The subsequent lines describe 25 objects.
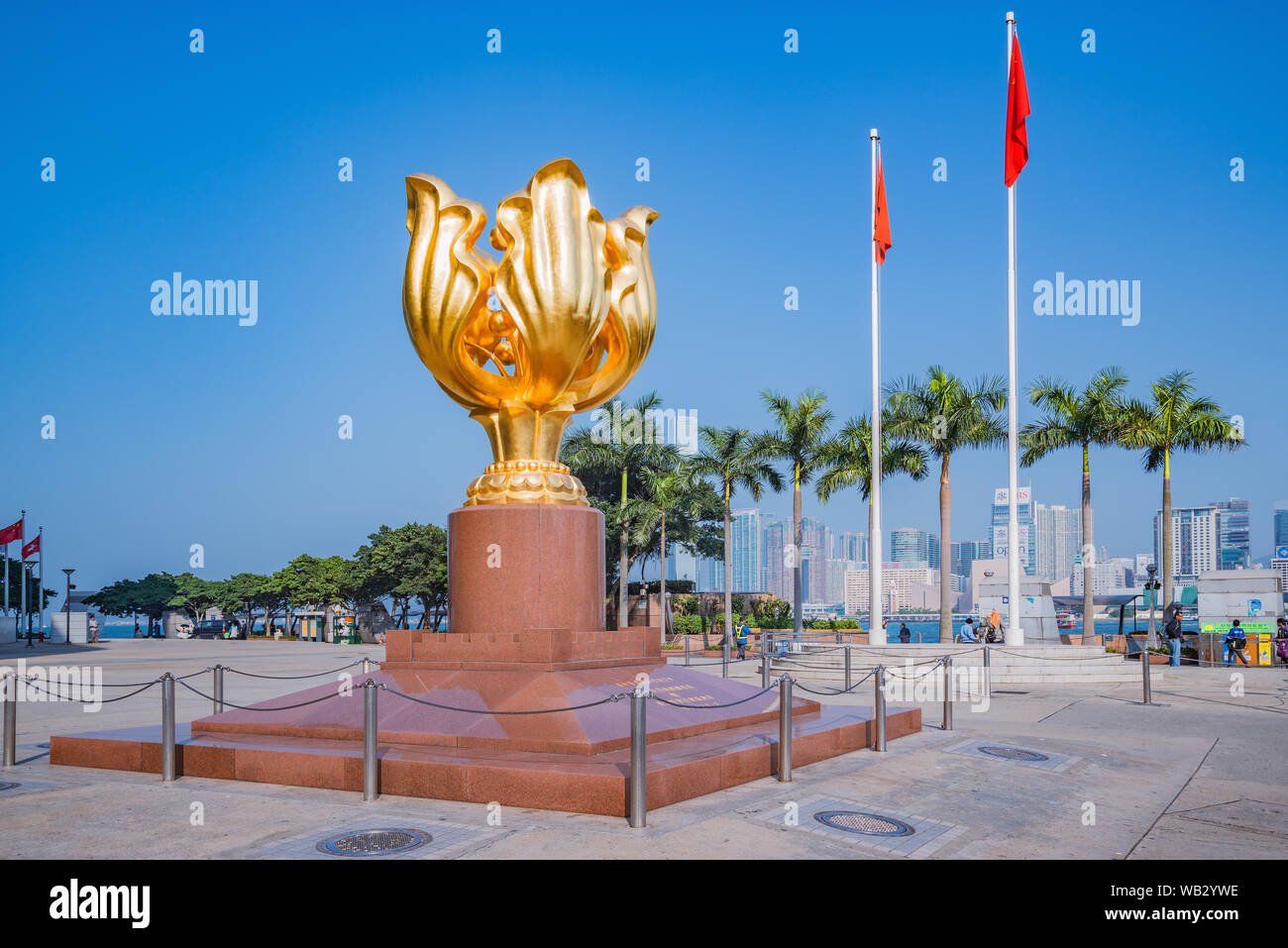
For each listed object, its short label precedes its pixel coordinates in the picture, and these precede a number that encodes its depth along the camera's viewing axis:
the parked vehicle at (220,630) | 61.69
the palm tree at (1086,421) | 29.41
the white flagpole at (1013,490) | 22.25
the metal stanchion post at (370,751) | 7.95
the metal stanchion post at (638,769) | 6.89
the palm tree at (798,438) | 31.94
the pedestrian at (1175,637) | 25.66
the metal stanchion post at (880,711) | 10.65
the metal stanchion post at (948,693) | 12.51
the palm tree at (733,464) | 33.97
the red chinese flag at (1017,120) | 20.89
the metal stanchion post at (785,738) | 8.75
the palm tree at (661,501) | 35.03
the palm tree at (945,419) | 29.34
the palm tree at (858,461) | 31.16
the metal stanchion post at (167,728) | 8.98
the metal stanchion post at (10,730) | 9.97
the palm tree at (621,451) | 36.78
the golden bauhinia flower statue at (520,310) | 11.44
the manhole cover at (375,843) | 6.29
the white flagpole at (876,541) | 23.95
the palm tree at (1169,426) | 29.56
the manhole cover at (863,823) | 6.96
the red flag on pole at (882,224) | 23.59
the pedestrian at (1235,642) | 25.33
